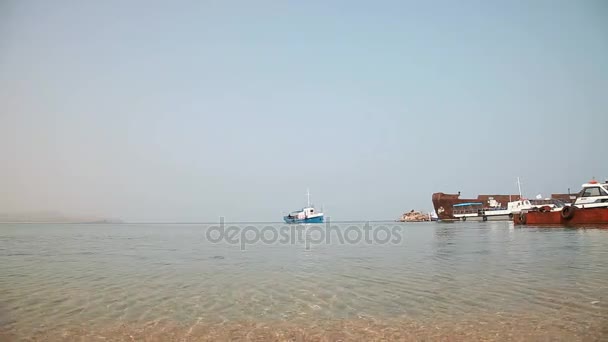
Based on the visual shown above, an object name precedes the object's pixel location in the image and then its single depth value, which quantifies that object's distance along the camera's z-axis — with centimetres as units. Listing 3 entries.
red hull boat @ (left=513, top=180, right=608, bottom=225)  3306
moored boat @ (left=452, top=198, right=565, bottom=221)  6071
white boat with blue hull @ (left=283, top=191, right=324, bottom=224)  9894
